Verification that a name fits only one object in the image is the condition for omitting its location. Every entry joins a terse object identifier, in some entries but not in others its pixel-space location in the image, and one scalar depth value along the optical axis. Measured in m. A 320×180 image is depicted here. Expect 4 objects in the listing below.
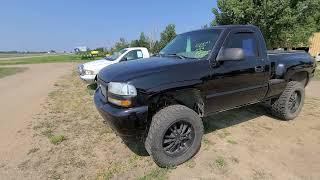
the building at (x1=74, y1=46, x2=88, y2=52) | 37.98
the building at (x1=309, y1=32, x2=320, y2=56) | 21.71
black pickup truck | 2.45
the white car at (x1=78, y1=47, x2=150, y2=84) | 6.74
